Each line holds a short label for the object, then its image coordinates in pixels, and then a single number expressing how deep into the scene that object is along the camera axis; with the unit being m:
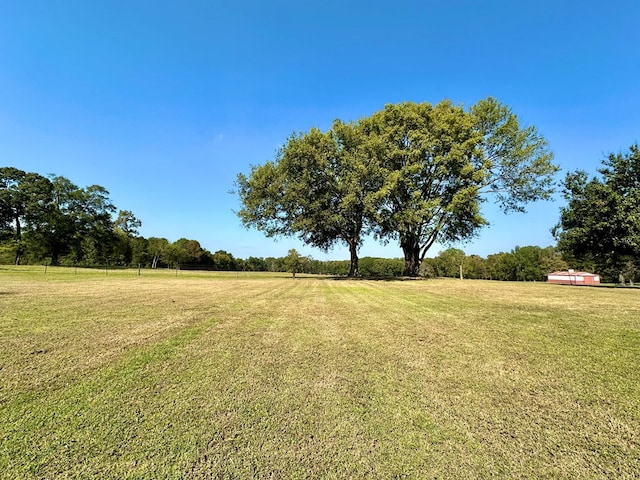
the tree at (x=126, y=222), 64.31
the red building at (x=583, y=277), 48.91
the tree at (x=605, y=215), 17.66
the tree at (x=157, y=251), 73.58
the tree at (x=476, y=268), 80.06
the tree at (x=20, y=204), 41.50
